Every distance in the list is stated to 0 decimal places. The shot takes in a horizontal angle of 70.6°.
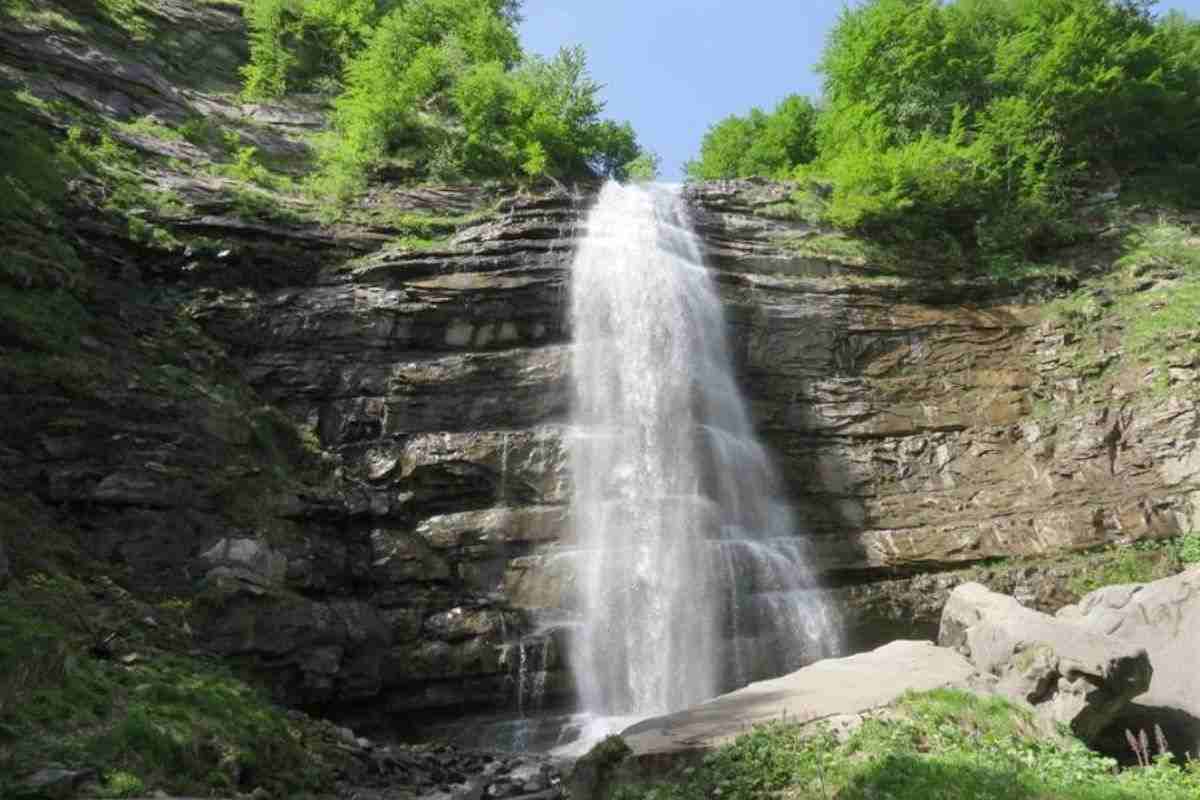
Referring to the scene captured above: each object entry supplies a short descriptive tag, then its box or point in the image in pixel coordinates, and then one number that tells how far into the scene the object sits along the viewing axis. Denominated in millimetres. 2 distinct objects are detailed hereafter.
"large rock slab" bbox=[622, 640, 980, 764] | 7207
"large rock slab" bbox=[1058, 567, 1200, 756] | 8633
